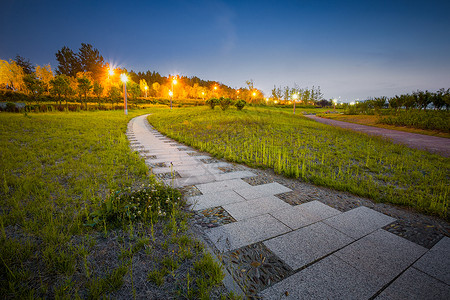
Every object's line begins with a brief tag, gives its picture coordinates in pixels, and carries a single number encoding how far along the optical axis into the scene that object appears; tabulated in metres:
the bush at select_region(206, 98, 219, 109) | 22.70
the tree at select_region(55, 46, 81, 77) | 50.47
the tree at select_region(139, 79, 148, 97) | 63.95
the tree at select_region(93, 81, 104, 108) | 27.69
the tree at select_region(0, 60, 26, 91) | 39.06
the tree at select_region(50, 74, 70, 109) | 21.59
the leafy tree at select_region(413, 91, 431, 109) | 20.50
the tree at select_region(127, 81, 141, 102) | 38.72
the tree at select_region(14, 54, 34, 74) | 47.28
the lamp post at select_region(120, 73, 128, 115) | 20.08
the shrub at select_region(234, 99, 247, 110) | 22.93
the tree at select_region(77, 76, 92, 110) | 24.94
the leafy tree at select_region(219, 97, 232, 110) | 20.84
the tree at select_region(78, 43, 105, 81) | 50.69
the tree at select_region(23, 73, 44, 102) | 21.00
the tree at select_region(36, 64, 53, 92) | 41.84
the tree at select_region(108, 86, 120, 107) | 30.51
